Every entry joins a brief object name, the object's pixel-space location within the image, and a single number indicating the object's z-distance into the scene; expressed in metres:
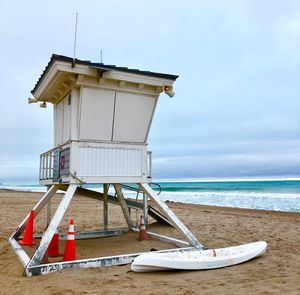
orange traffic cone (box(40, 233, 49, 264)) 7.51
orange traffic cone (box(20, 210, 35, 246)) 9.76
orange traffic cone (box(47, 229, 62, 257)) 8.46
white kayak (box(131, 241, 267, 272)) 6.76
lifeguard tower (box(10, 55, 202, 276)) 8.29
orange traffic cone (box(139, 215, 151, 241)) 10.17
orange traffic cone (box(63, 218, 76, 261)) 7.37
